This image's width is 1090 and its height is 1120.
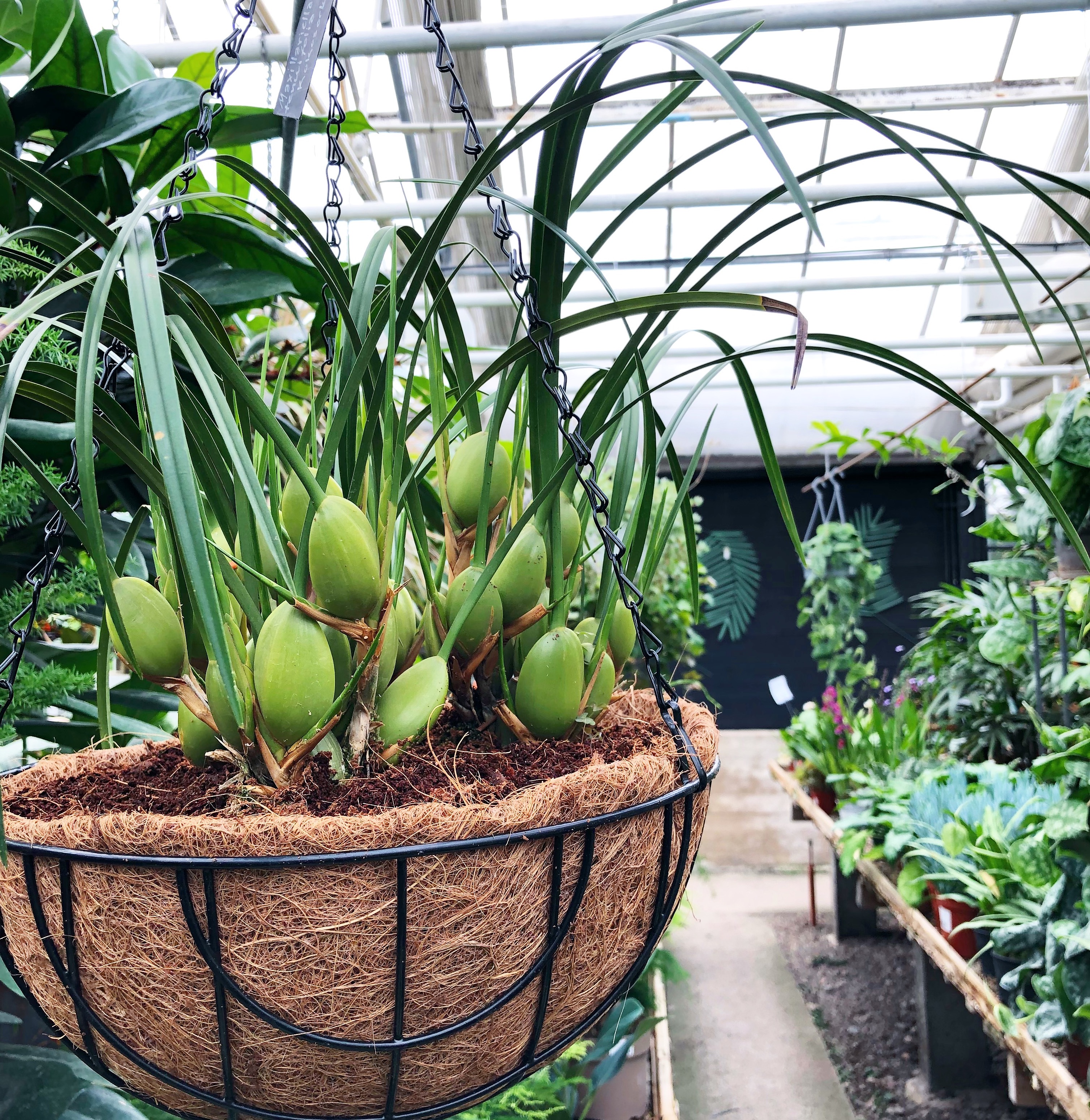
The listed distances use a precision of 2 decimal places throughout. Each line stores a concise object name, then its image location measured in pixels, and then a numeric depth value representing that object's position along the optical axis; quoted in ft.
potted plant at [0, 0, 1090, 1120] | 1.16
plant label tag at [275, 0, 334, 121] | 1.57
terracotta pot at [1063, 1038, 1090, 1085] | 4.75
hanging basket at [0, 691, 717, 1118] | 1.16
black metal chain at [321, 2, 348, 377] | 1.75
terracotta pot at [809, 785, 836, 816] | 11.78
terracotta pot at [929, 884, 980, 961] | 6.50
